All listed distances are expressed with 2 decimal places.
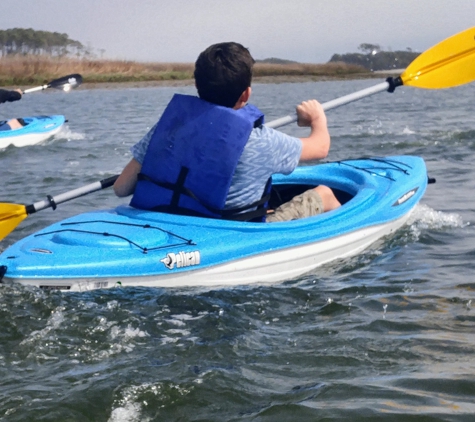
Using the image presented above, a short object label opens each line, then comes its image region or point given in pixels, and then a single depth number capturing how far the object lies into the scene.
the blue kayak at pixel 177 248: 3.81
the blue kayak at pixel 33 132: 10.85
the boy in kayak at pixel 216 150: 3.86
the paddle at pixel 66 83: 8.80
